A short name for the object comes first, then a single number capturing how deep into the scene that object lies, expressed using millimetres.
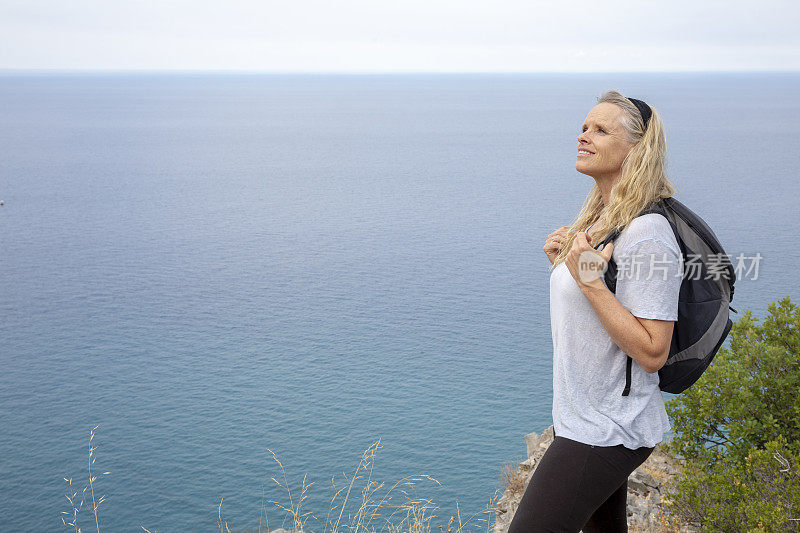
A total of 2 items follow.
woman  2771
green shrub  6777
